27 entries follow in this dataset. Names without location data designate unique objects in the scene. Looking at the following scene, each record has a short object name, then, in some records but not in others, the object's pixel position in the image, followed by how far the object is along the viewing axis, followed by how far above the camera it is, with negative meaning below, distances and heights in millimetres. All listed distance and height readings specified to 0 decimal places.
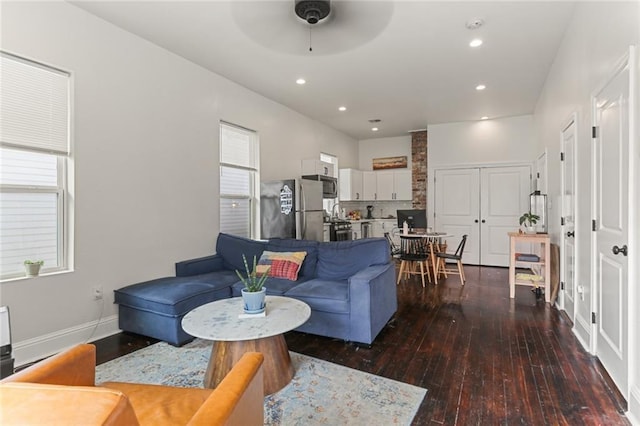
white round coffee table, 2113 -757
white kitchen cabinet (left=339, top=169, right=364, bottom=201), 8188 +735
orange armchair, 670 -586
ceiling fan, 2629 +1595
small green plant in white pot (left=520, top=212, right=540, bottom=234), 4641 -118
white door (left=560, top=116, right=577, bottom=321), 3398 -32
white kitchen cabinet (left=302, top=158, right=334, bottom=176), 6477 +916
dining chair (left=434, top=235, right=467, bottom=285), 5297 -842
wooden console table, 4316 -654
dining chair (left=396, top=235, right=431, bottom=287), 5297 -655
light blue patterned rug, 1965 -1189
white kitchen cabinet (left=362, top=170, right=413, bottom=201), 8297 +725
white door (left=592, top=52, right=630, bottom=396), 2109 -68
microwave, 6496 +614
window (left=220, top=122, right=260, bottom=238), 4859 +536
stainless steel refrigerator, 5164 +77
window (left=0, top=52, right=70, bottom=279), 2686 +429
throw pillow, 3703 -564
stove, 6457 -336
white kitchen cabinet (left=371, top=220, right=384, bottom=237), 8430 -361
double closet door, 6738 +165
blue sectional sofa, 2953 -743
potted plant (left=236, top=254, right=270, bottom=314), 2375 -606
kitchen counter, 8137 -151
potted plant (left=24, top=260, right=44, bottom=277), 2736 -436
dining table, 5367 -511
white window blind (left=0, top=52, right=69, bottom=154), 2666 +919
